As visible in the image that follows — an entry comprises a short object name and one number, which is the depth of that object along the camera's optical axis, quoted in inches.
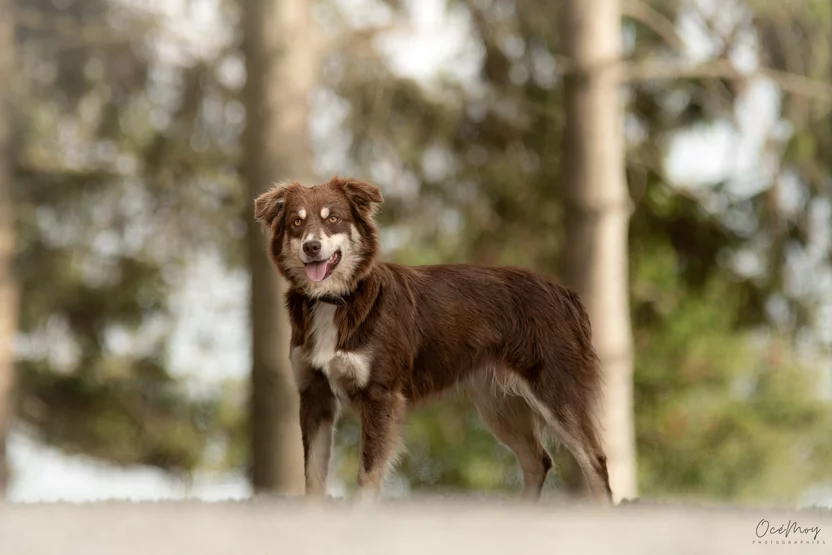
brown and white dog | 401.1
